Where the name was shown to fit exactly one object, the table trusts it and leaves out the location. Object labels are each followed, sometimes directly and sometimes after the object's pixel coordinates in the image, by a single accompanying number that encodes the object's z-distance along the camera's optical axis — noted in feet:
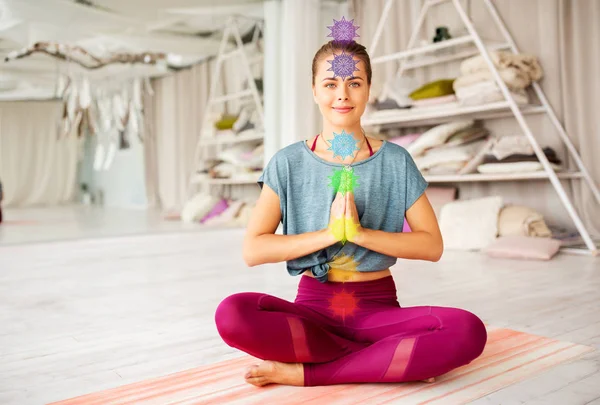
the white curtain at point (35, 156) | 12.16
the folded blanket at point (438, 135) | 11.08
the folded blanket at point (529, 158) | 9.79
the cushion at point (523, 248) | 8.82
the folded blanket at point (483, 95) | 10.05
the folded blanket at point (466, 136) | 11.11
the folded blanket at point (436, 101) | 11.00
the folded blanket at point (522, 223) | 9.73
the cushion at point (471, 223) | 10.00
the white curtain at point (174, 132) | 17.39
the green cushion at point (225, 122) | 16.75
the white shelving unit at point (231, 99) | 15.67
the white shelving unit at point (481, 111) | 9.49
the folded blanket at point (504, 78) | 9.79
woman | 3.38
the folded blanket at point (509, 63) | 9.95
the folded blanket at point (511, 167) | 9.64
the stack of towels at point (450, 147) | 10.89
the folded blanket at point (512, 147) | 9.84
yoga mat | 3.36
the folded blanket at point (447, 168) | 10.91
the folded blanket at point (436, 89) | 11.04
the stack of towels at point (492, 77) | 9.92
